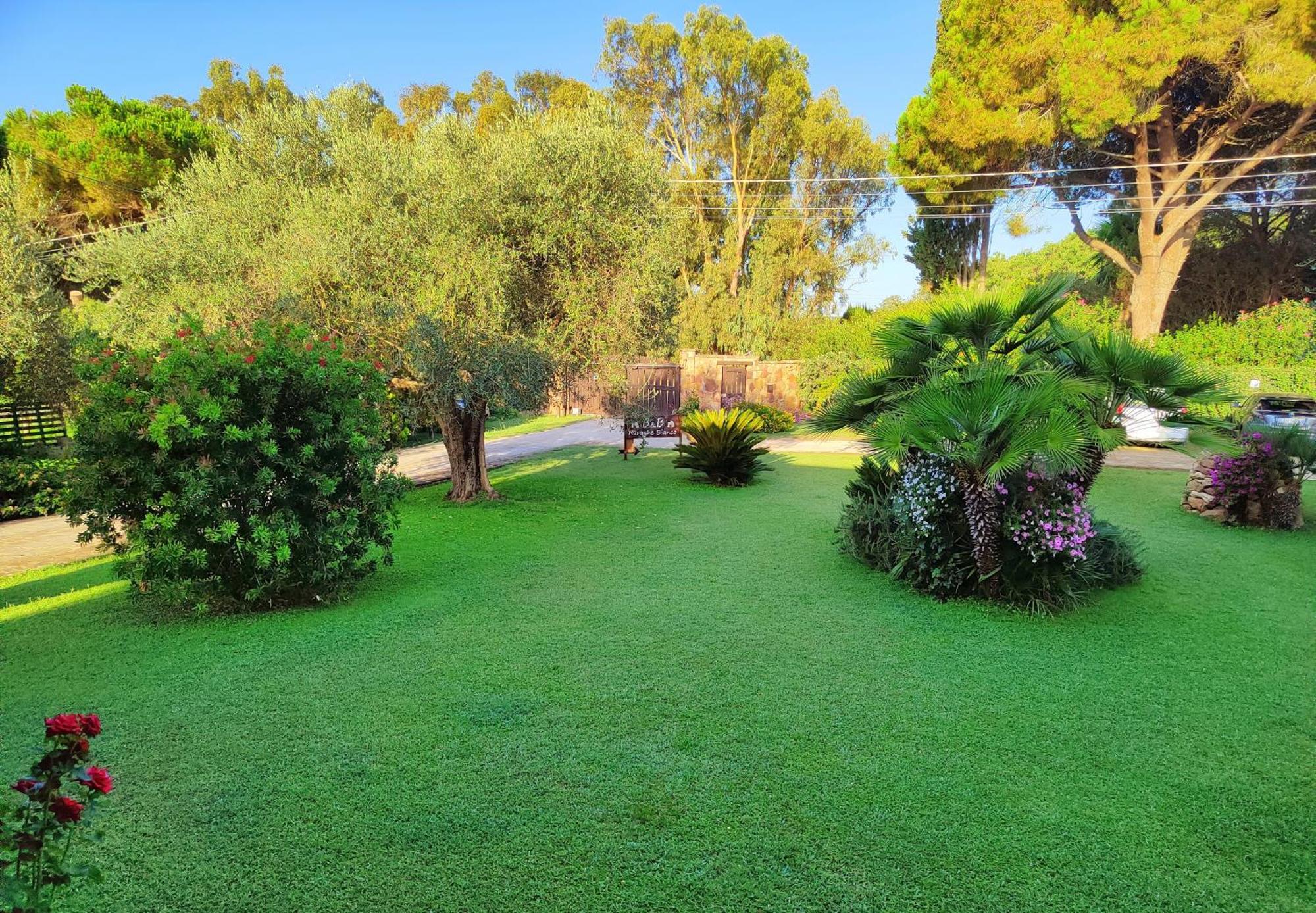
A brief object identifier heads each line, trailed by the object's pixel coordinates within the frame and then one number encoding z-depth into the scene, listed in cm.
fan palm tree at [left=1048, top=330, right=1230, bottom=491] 541
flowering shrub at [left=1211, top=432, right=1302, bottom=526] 823
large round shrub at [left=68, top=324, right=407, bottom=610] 495
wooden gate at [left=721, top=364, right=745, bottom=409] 2211
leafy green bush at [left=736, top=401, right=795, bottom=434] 1955
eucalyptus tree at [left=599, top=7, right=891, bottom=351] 2794
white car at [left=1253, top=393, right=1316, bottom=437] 1262
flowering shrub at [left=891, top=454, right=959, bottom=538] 594
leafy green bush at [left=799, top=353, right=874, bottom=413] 2188
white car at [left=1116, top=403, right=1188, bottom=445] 1475
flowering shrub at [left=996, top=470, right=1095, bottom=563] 547
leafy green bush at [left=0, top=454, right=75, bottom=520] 838
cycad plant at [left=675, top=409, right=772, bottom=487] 1139
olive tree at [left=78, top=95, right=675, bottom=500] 805
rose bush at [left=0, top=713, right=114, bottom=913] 166
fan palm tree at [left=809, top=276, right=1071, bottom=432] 571
